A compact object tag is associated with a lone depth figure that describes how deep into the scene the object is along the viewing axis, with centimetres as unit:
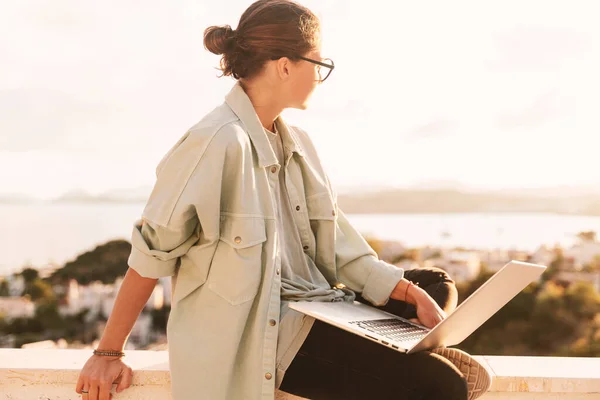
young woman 146
